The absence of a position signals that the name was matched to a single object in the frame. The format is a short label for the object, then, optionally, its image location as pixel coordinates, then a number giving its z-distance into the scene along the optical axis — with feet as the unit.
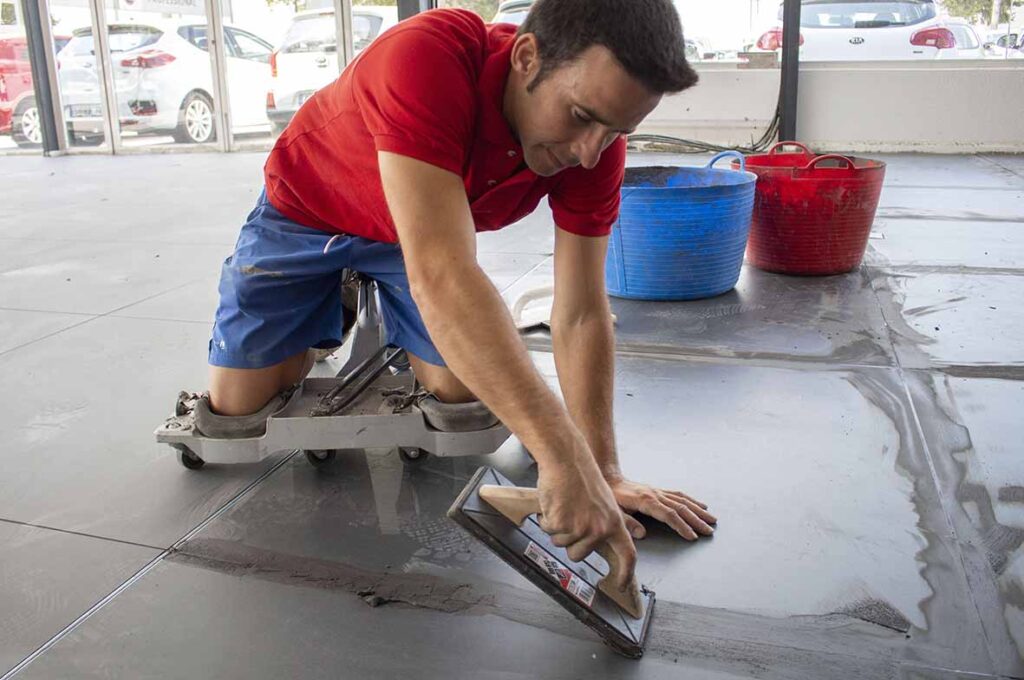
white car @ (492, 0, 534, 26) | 24.04
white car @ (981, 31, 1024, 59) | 21.62
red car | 28.19
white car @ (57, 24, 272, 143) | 27.55
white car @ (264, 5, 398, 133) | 26.76
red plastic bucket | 10.19
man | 3.58
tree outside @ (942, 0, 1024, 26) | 21.70
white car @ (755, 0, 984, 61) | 21.95
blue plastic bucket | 9.45
